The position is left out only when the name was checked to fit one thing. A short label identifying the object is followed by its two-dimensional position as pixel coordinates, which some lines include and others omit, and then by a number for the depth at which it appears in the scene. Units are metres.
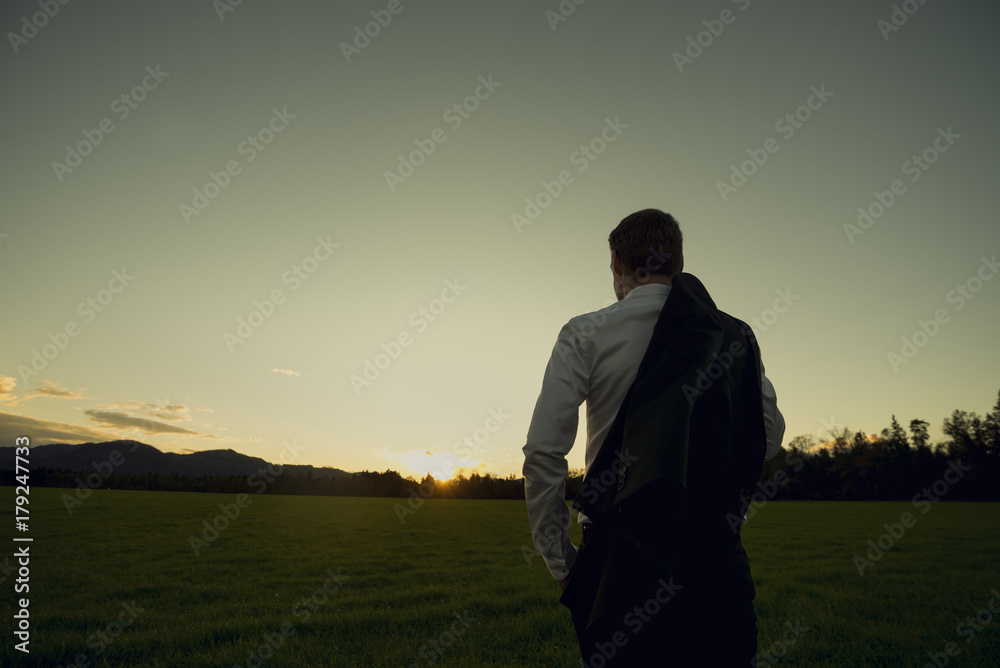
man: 2.02
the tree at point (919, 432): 96.31
